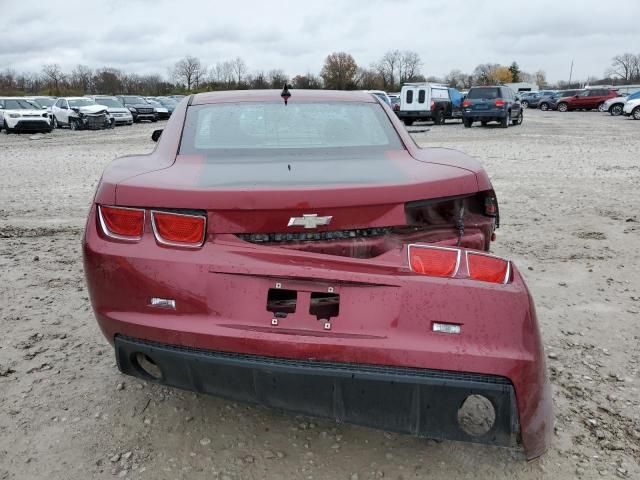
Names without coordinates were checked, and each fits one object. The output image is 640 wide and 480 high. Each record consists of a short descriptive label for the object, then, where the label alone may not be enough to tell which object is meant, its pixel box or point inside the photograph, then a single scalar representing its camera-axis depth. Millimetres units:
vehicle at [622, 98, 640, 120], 29047
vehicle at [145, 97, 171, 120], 32375
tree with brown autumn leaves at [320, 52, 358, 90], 80500
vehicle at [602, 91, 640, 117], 34188
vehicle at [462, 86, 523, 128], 22672
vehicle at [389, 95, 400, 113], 28416
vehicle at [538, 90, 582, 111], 44375
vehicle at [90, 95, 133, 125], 27797
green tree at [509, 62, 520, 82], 116588
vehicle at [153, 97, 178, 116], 35197
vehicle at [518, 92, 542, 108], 51650
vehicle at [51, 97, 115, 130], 24891
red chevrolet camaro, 1880
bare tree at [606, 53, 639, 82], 104812
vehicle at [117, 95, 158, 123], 31281
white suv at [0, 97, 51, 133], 22859
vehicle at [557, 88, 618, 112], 39531
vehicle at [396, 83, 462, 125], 26219
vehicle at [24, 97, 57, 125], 27477
